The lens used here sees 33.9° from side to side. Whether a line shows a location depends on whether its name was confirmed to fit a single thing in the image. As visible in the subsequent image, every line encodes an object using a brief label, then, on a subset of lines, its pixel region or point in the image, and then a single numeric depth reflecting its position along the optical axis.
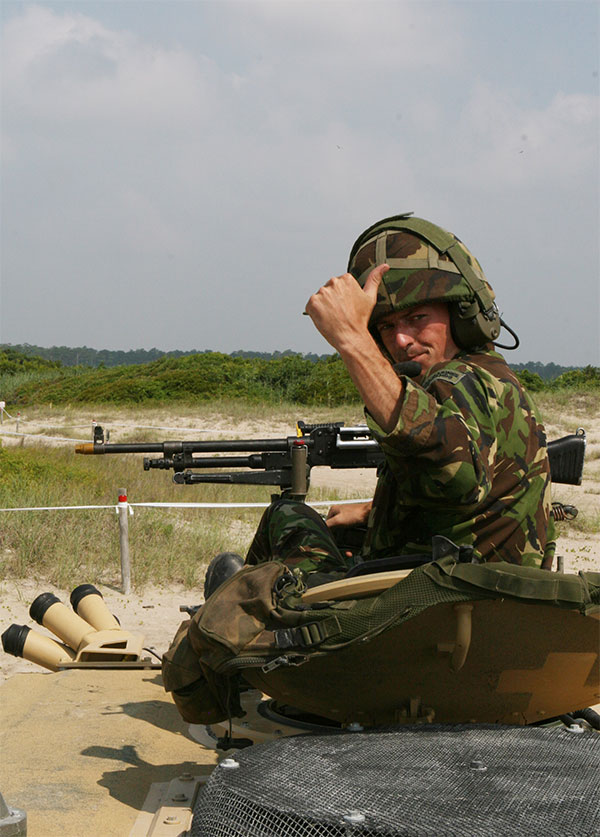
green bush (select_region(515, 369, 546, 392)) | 29.81
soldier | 2.40
